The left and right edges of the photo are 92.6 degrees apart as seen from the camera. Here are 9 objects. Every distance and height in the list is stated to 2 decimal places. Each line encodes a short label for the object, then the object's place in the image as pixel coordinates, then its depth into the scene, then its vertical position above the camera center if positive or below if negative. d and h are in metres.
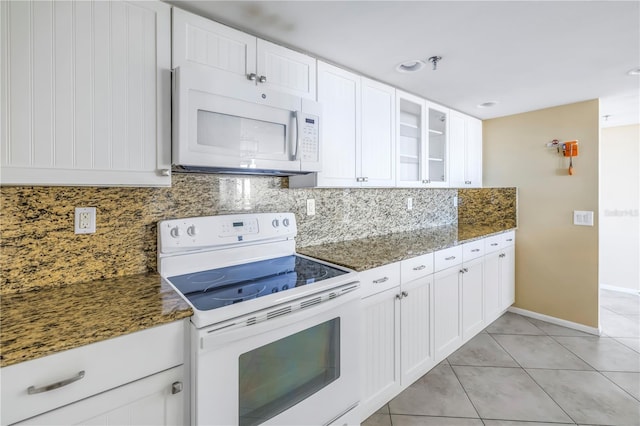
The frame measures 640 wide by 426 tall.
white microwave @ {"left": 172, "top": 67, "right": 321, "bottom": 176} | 1.29 +0.40
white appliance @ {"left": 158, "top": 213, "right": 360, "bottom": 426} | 1.08 -0.45
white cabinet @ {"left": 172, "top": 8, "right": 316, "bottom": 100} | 1.38 +0.78
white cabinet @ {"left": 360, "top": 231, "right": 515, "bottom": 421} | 1.73 -0.70
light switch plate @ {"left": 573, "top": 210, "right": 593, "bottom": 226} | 2.86 -0.06
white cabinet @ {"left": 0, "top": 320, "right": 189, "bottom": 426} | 0.81 -0.51
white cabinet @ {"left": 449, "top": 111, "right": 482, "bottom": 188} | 3.05 +0.64
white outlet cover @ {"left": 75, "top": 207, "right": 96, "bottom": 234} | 1.36 -0.05
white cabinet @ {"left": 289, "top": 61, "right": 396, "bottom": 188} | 1.92 +0.54
